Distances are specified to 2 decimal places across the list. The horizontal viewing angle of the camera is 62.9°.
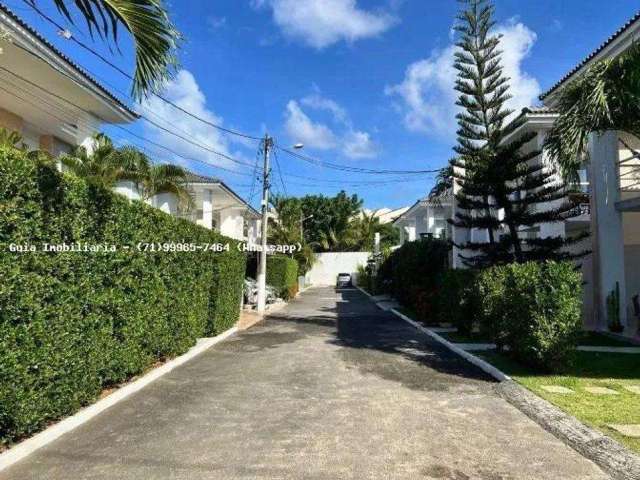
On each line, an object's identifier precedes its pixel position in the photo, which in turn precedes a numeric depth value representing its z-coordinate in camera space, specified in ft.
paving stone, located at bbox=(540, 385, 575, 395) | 23.54
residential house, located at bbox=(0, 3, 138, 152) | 29.89
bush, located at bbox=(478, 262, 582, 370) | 26.63
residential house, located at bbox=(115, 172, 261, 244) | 57.41
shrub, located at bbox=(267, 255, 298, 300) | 97.04
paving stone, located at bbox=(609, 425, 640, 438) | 17.26
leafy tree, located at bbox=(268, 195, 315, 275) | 146.92
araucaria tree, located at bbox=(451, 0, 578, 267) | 45.75
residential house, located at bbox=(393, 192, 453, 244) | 109.60
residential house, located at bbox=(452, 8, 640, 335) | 44.60
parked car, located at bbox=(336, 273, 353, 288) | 168.25
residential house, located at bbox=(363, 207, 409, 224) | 277.76
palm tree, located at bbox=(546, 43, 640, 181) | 28.60
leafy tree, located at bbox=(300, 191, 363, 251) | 188.65
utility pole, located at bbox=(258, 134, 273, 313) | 70.23
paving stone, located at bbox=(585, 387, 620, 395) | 23.24
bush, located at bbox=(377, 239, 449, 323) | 54.04
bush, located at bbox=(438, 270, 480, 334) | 41.55
